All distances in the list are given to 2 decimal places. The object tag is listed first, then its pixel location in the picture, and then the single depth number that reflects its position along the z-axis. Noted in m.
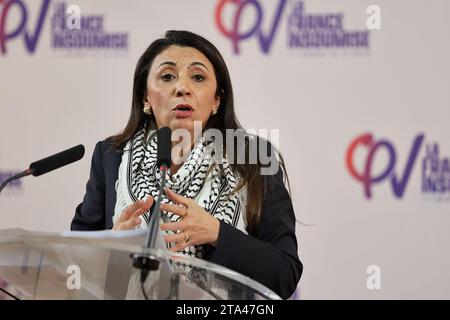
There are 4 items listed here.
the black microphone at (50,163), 4.89
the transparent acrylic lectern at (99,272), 4.69
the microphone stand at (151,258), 4.64
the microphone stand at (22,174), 4.89
